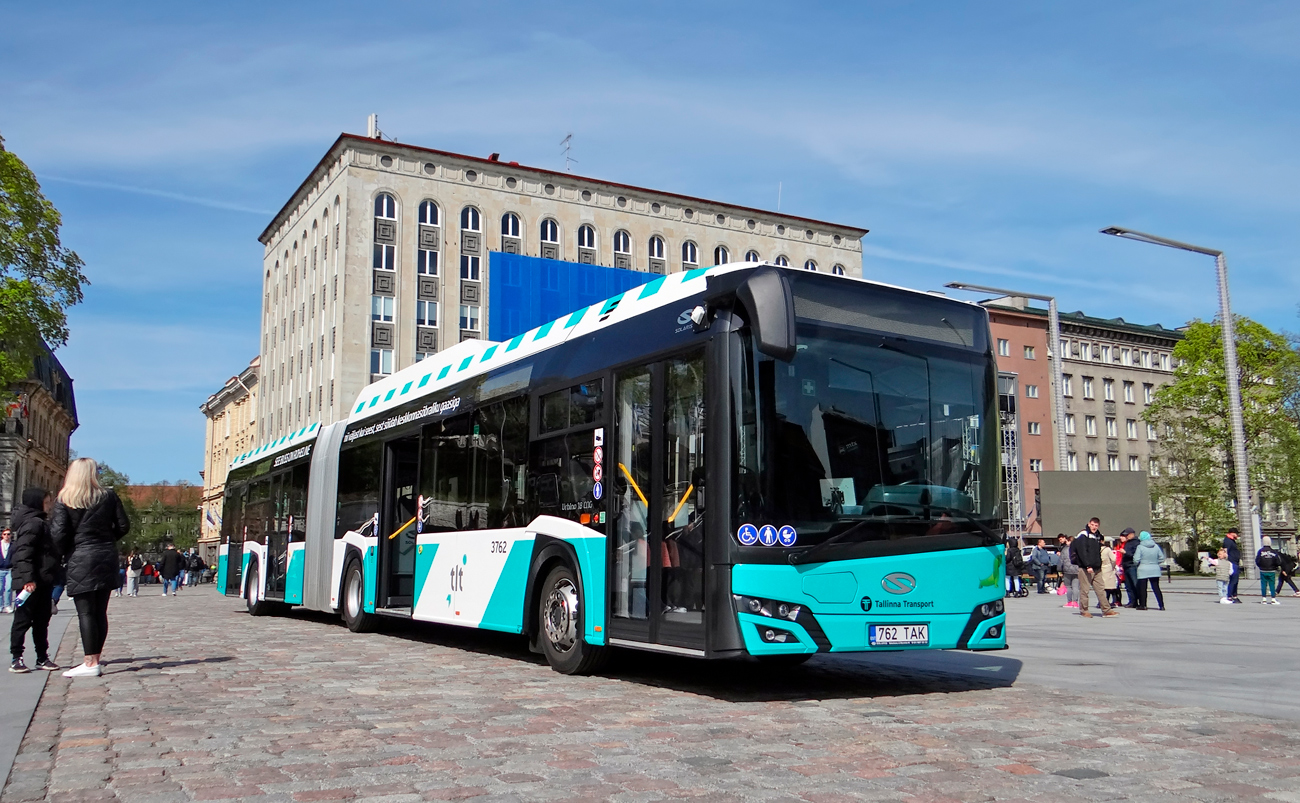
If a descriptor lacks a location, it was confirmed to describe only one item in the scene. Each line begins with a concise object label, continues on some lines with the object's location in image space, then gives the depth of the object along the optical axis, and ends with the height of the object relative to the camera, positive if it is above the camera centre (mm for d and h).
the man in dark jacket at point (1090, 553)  21156 -3
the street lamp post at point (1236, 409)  27812 +3411
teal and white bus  8281 +584
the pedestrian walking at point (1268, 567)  27375 -329
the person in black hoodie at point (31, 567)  10383 -101
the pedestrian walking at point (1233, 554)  26297 -33
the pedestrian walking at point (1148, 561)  23656 -163
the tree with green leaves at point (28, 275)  32625 +7887
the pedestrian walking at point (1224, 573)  27484 -498
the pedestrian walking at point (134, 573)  37531 -576
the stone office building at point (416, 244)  65000 +18079
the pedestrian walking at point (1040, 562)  36969 -279
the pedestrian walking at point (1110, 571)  23359 -352
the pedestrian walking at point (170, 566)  41156 -373
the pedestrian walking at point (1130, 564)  24734 -240
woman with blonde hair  10031 +60
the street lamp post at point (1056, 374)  29188 +4325
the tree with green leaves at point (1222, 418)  55219 +6261
